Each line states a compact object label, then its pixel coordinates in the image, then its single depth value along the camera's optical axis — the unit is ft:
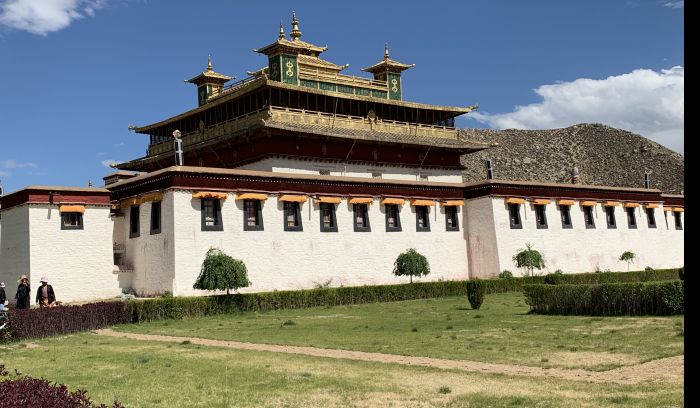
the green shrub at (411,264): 114.01
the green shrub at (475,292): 84.94
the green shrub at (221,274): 90.79
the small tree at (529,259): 123.85
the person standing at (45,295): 77.82
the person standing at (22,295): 79.15
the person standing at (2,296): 72.36
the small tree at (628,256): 143.84
